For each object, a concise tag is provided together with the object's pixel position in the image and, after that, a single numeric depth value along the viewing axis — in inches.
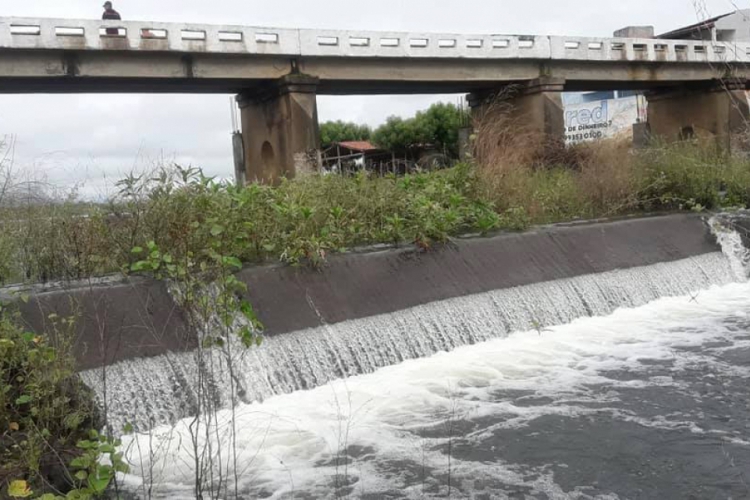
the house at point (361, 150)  1432.5
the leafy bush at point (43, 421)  142.6
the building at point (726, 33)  1358.3
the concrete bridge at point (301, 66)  637.3
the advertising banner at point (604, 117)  1486.2
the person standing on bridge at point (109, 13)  697.6
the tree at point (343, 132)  1923.0
